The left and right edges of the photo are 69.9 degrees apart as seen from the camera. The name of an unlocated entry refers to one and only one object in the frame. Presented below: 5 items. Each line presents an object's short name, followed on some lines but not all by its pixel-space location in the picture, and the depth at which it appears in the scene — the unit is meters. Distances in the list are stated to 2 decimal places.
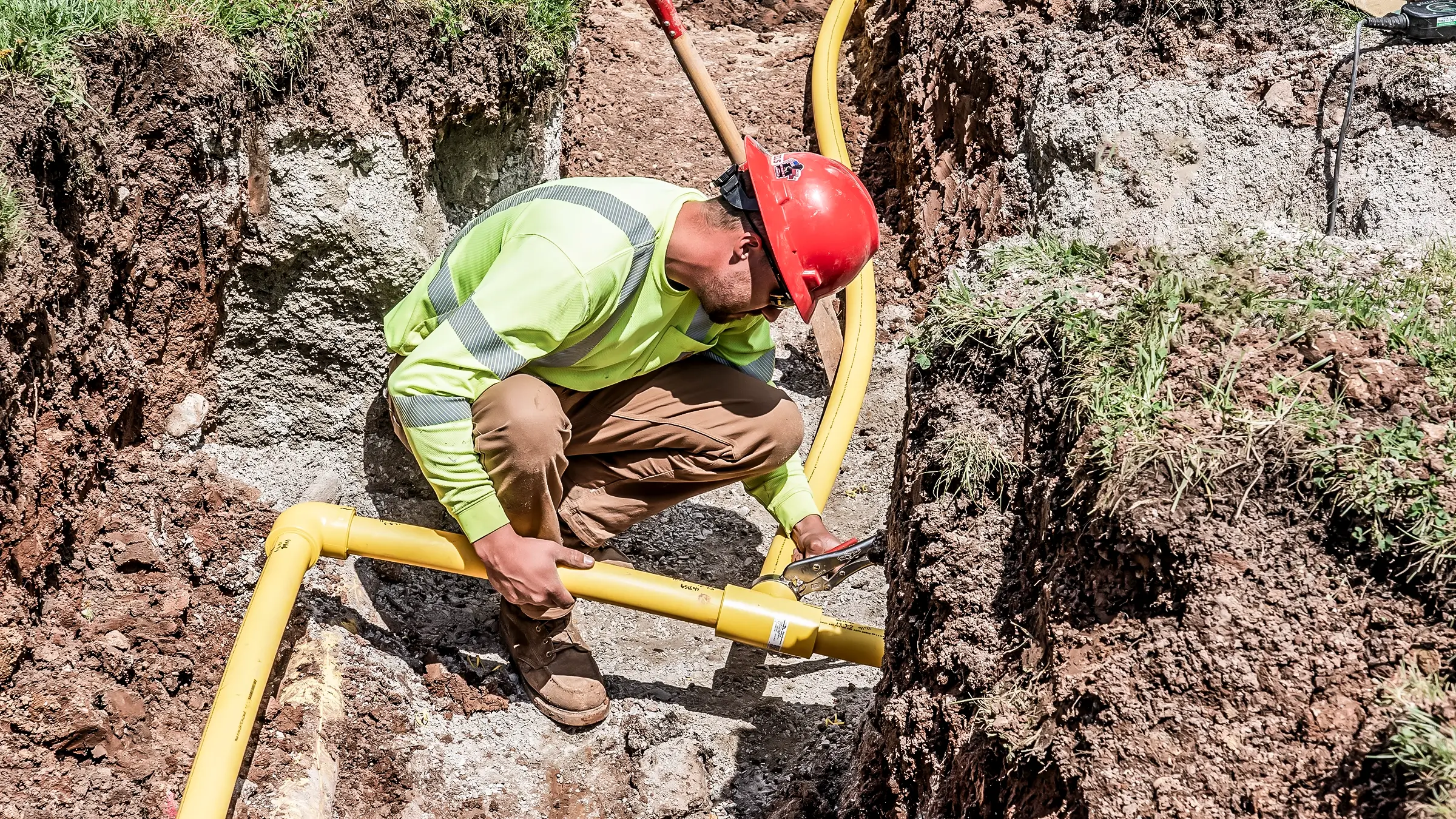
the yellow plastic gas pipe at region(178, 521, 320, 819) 2.12
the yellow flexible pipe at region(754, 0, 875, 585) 3.33
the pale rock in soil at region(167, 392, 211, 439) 3.00
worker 2.36
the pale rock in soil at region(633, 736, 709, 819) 2.63
